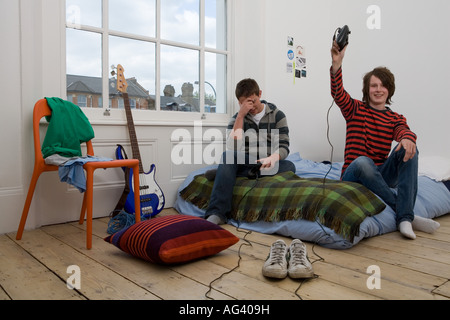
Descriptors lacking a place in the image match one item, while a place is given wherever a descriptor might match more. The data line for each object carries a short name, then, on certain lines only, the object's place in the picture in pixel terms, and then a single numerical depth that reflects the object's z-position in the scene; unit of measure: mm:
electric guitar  2242
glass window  2279
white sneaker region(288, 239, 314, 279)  1267
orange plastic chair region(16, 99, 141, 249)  1687
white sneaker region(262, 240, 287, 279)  1274
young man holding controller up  1857
